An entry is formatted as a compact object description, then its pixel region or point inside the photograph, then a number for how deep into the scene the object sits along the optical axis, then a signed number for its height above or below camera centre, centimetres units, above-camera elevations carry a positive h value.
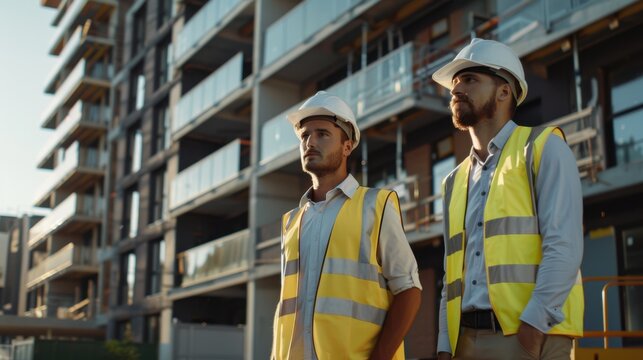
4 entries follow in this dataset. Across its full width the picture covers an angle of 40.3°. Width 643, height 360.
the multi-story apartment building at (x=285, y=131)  1462 +541
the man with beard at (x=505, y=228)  344 +56
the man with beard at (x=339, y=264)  407 +46
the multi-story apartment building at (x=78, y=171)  4891 +1086
